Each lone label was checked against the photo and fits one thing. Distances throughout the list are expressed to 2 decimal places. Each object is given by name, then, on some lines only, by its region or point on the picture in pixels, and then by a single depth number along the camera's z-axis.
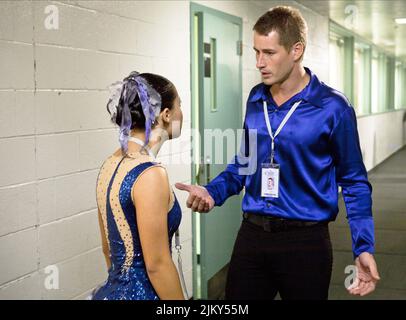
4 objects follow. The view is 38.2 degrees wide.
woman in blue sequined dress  1.66
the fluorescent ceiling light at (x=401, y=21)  8.02
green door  3.92
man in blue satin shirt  2.02
